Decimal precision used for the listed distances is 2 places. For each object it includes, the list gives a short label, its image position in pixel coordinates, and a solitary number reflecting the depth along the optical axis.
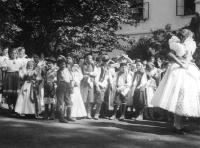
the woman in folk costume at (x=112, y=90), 10.05
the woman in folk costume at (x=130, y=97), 10.03
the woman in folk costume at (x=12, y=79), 9.99
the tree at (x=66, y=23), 13.30
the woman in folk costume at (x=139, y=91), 9.70
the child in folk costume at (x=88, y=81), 9.67
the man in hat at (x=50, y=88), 9.18
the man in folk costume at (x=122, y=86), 9.70
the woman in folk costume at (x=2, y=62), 10.60
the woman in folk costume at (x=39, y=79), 9.61
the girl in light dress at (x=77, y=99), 9.27
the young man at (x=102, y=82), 9.71
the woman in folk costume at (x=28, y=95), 9.30
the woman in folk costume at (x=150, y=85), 9.92
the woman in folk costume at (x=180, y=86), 6.83
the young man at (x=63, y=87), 8.70
